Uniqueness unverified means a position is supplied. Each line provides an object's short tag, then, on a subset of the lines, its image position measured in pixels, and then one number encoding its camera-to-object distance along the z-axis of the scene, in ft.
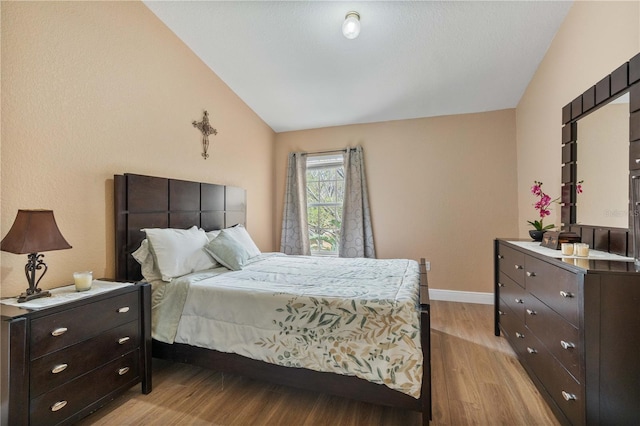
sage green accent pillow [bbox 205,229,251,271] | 8.04
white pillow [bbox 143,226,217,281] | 6.89
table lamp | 4.54
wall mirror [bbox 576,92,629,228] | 5.33
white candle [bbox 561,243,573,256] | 5.41
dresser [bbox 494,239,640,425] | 3.93
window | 13.96
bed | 4.76
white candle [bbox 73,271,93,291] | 5.30
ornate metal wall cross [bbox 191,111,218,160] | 9.73
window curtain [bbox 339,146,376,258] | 12.94
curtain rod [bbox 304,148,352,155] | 13.40
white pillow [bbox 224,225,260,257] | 9.66
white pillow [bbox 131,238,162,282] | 6.88
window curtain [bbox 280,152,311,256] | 13.98
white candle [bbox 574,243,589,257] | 5.13
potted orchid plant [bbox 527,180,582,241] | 7.66
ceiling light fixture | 7.14
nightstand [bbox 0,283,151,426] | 4.00
